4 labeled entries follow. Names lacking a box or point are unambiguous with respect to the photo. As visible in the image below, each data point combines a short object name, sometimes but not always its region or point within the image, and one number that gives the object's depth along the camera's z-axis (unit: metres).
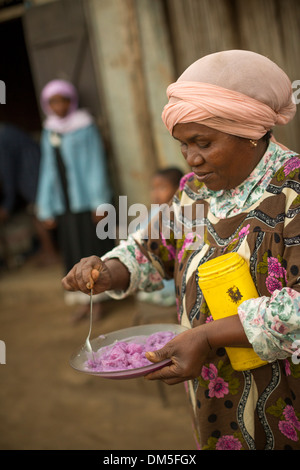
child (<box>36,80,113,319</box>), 4.62
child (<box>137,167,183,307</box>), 3.21
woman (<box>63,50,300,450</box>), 1.26
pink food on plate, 1.47
